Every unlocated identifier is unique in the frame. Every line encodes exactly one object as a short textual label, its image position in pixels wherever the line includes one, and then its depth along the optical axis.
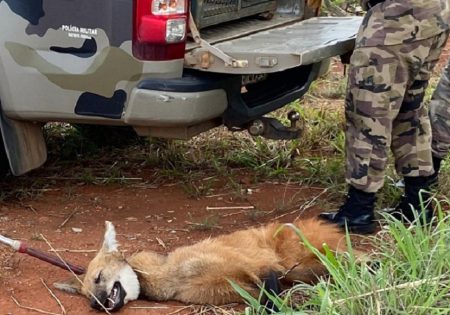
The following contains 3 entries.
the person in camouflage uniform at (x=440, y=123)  5.13
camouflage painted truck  4.43
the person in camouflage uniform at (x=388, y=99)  4.38
